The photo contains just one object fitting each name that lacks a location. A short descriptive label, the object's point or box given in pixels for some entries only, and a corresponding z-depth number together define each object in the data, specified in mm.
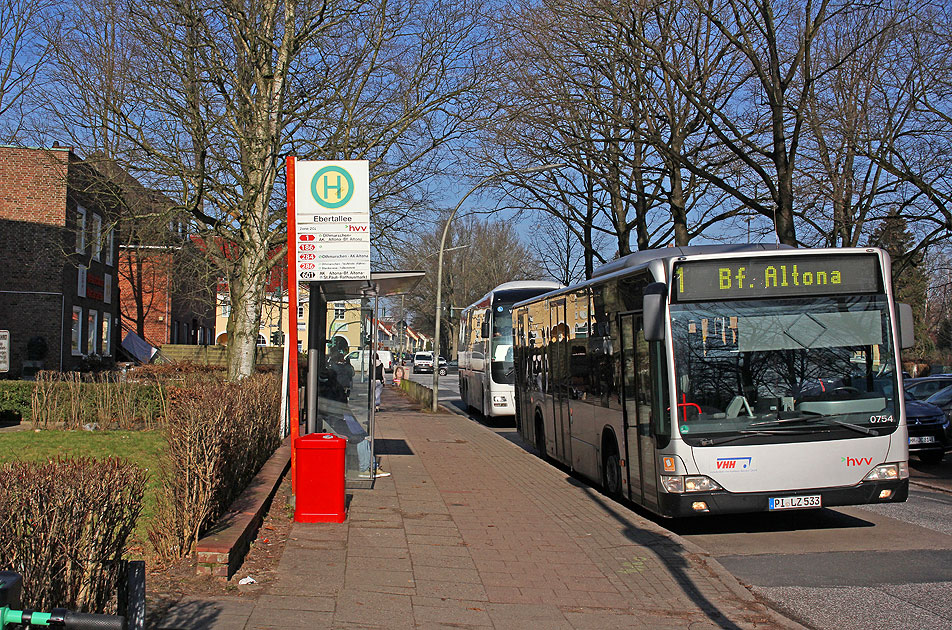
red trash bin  8531
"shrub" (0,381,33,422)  19250
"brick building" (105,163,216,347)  18719
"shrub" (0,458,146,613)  3961
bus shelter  10188
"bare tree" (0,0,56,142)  25781
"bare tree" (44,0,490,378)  17953
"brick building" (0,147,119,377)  29031
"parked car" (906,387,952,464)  15516
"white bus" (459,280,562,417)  23766
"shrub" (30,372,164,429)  17688
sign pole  9469
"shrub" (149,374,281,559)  6531
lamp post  27080
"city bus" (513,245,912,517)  8461
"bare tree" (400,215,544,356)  62312
